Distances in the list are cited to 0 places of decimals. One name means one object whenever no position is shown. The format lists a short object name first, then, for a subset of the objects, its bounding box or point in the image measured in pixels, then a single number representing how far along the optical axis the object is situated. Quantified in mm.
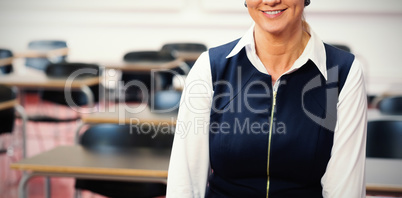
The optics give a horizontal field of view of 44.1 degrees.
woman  1446
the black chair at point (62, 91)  4625
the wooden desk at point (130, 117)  2924
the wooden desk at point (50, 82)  4160
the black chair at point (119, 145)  2406
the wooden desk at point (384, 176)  1822
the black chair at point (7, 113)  3572
